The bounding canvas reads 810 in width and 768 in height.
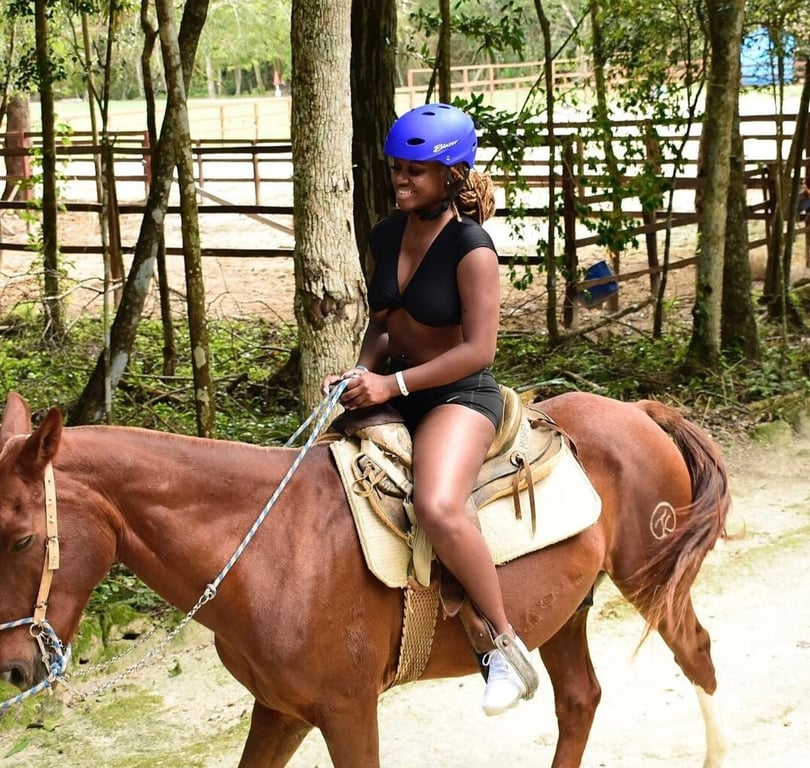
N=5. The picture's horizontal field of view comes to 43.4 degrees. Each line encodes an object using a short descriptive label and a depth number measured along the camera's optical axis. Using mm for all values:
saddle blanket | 3111
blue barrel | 11109
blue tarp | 9255
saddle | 3133
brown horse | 2703
